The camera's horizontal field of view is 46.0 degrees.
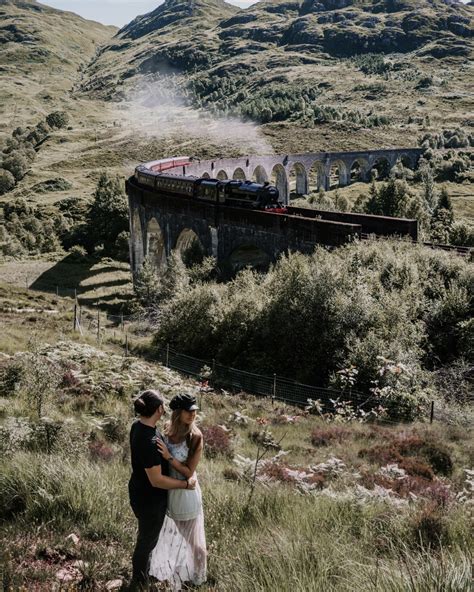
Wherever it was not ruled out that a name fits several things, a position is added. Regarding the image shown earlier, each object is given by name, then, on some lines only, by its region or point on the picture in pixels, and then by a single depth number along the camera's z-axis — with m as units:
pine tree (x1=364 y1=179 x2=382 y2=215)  47.12
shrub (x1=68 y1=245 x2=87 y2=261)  57.12
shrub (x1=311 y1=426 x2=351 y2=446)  12.07
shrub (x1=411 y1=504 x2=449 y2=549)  4.90
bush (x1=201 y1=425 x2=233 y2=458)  9.80
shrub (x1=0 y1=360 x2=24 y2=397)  12.13
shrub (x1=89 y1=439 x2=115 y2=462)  7.34
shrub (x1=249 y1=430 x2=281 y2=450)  10.63
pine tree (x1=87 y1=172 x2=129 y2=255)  61.91
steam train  31.16
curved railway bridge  26.17
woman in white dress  4.41
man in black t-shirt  4.33
